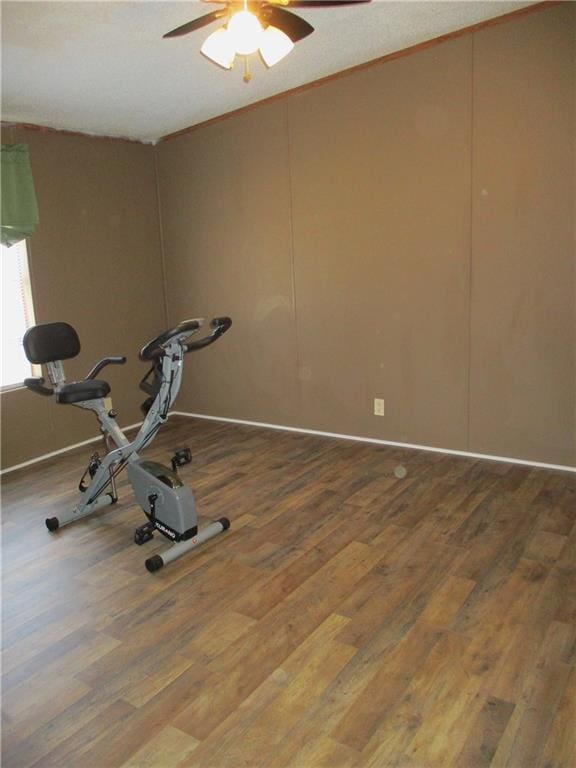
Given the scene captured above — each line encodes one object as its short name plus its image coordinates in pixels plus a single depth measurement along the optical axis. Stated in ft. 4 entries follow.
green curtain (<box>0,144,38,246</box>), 13.47
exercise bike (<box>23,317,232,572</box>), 9.27
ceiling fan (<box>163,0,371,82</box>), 7.19
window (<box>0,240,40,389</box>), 14.12
